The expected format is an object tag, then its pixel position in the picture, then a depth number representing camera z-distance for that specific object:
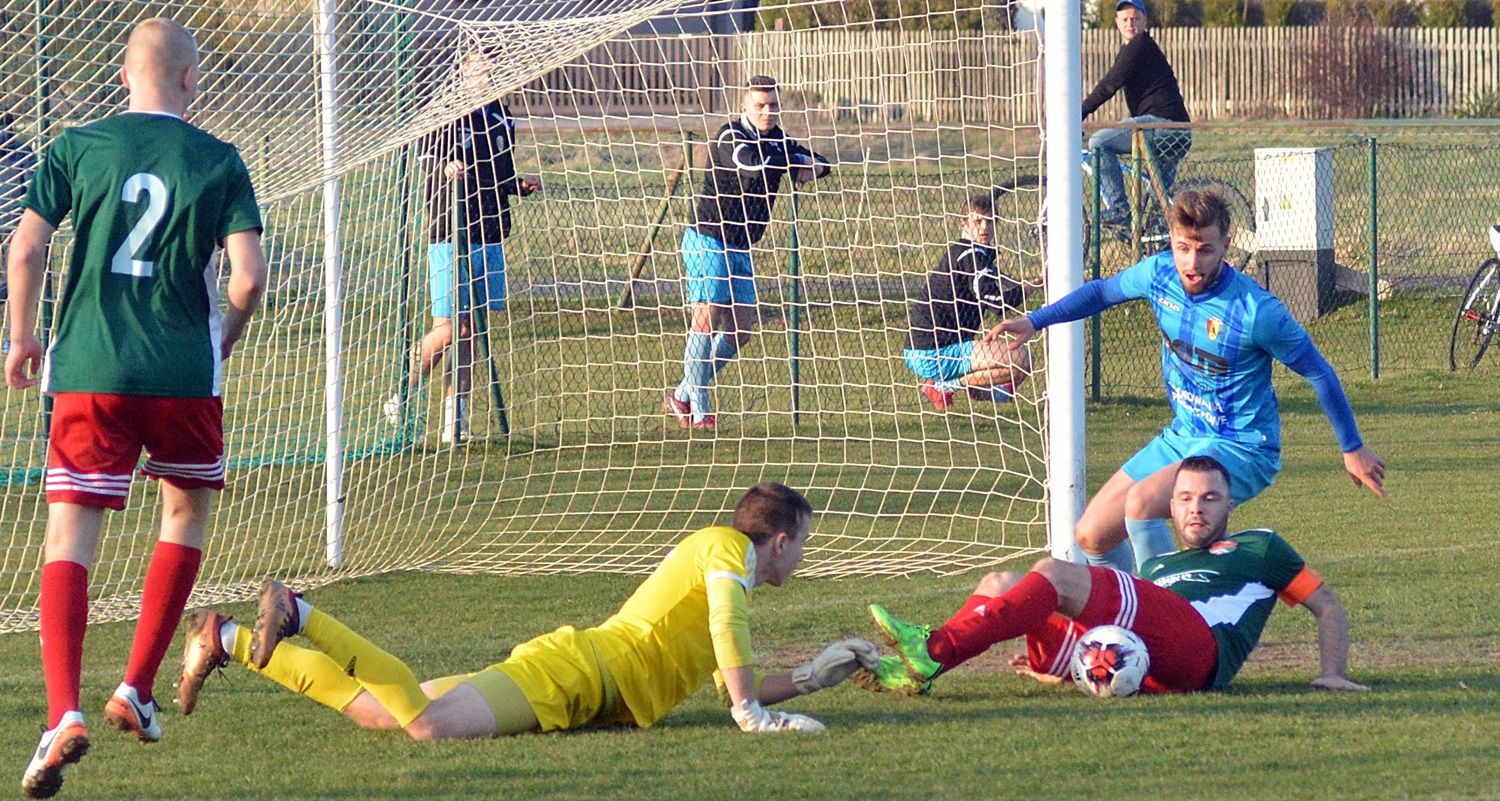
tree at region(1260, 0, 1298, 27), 68.19
